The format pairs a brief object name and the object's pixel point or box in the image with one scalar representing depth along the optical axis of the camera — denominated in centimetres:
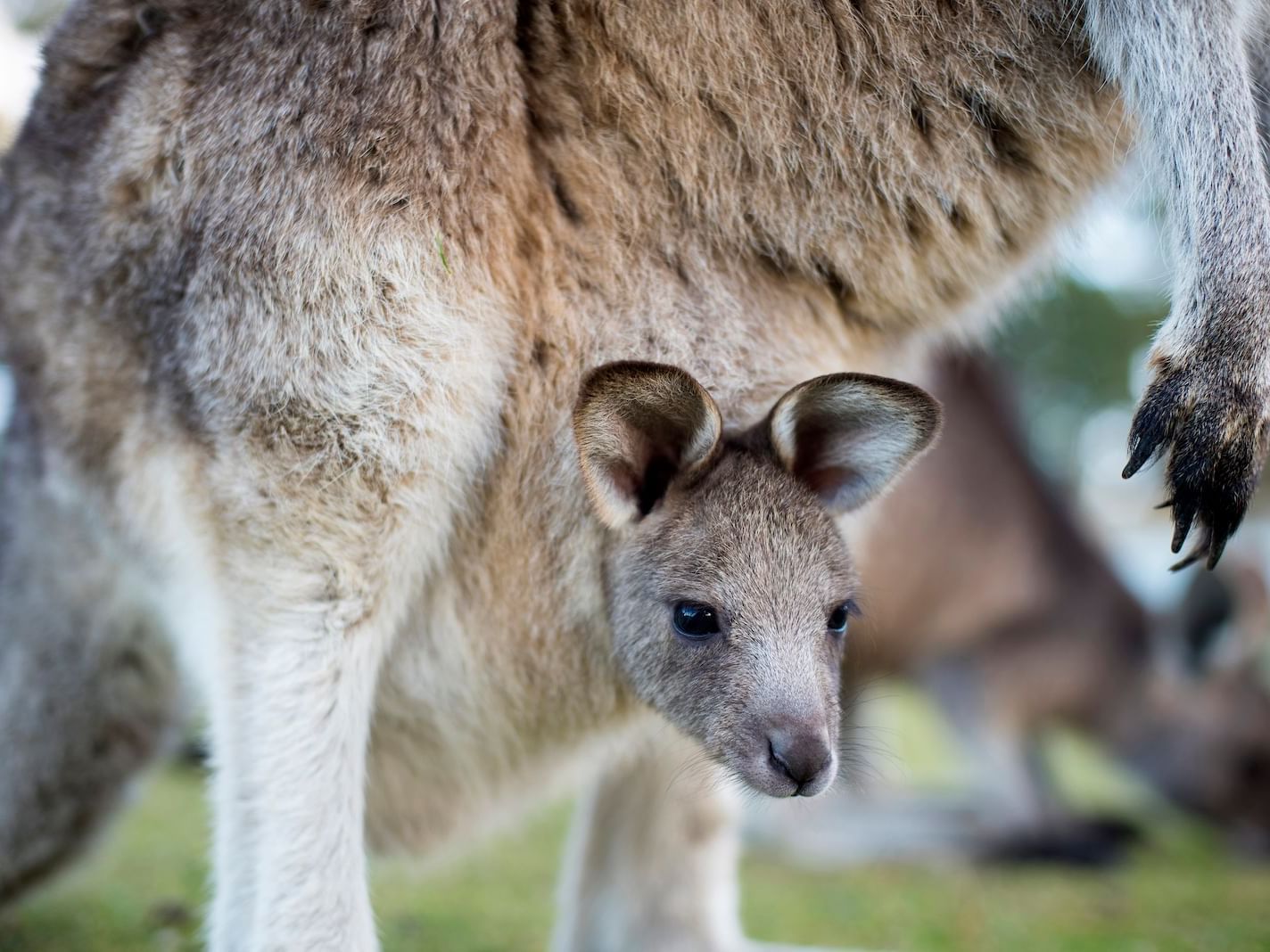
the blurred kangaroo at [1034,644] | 229
